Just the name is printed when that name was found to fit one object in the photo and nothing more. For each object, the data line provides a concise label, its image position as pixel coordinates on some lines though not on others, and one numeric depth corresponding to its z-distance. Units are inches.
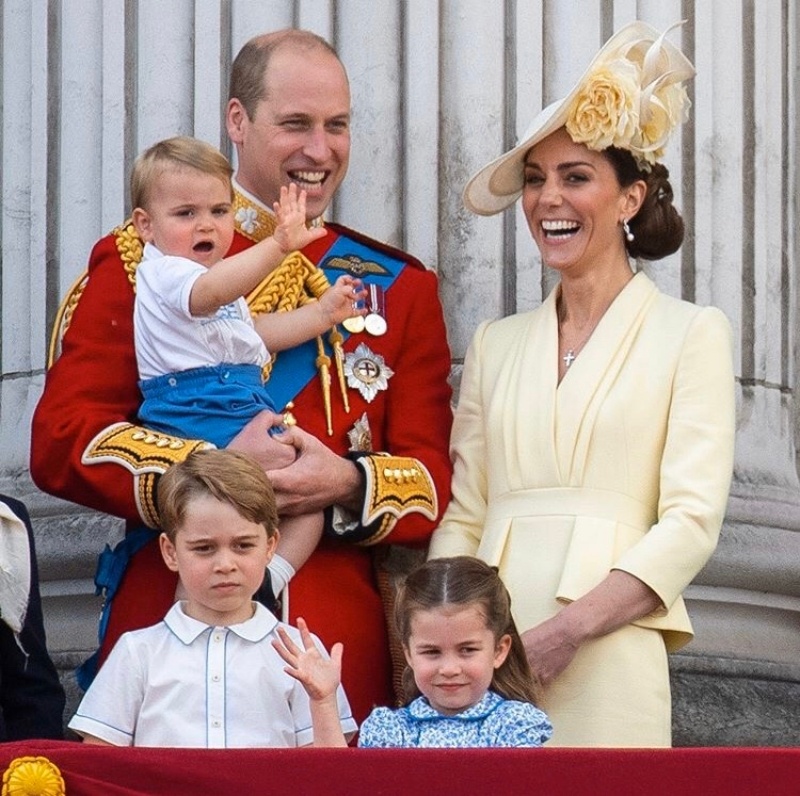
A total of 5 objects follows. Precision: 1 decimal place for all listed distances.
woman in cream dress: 419.5
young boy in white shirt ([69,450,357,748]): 388.2
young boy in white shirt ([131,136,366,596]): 426.6
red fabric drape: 331.6
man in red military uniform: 430.0
